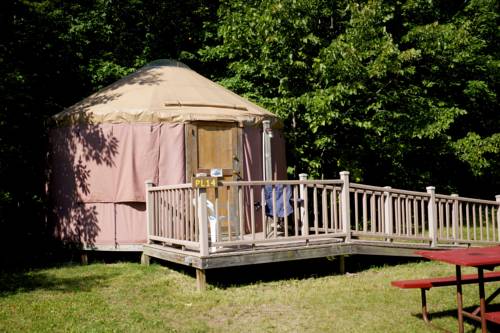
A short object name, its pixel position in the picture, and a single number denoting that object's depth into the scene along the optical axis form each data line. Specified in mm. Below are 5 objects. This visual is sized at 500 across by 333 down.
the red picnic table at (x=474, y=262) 4559
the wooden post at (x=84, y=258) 9352
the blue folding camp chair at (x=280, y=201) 7676
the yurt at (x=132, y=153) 9195
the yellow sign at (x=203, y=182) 6652
